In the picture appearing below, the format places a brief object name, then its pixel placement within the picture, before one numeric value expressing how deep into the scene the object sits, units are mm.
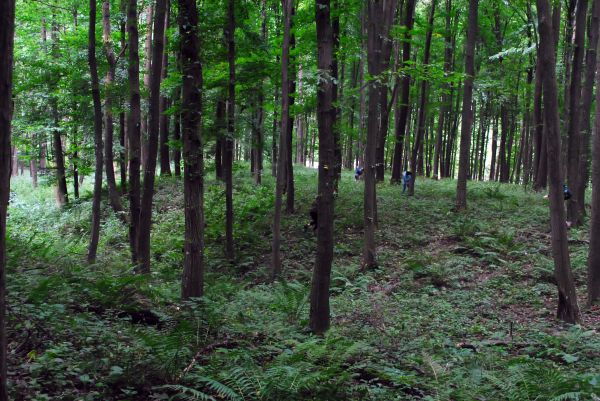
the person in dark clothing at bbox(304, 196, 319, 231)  15889
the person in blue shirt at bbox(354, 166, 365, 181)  27445
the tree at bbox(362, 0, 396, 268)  13260
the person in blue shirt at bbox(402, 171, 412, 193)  21094
